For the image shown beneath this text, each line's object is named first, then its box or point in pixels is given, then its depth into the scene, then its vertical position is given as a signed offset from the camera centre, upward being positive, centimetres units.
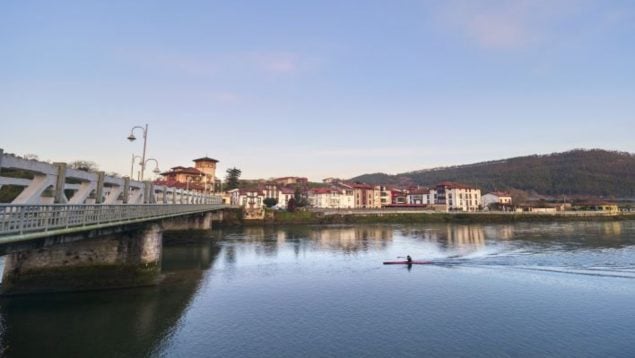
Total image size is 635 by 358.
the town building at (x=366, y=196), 14038 +787
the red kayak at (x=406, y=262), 3916 -465
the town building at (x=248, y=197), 12545 +618
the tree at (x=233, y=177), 15075 +1522
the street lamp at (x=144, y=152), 3091 +509
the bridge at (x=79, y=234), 1430 -88
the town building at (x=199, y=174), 13188 +1489
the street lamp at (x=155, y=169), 3425 +431
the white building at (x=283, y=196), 13262 +705
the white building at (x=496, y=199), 15212 +762
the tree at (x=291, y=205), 11015 +324
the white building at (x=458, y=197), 13477 +732
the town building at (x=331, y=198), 13362 +646
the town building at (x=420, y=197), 14780 +822
